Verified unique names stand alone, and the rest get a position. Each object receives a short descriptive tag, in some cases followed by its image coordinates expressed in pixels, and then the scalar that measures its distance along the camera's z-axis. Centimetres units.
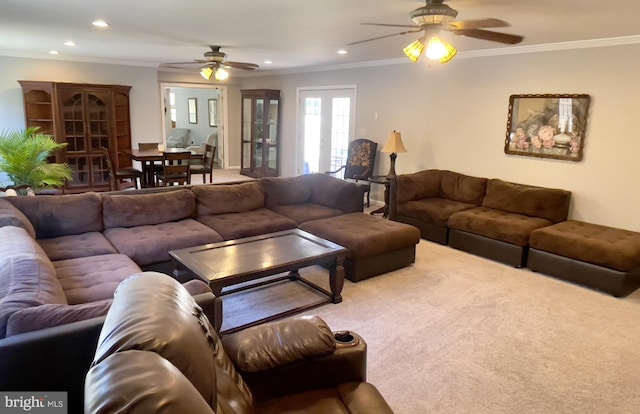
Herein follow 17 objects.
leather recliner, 84
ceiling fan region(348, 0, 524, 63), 285
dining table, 638
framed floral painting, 463
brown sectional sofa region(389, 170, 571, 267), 451
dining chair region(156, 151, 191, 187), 650
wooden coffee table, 291
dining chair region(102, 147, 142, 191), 673
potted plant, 437
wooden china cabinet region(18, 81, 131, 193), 700
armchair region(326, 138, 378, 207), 685
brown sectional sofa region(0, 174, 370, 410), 153
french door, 748
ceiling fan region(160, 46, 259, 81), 543
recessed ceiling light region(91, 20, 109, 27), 406
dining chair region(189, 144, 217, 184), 754
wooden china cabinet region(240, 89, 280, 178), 904
